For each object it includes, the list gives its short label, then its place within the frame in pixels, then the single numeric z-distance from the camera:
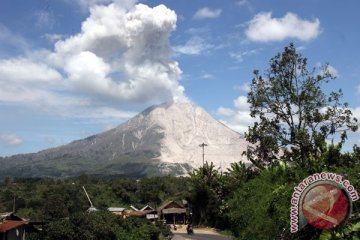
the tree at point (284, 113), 26.72
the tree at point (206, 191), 69.12
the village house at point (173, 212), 92.19
